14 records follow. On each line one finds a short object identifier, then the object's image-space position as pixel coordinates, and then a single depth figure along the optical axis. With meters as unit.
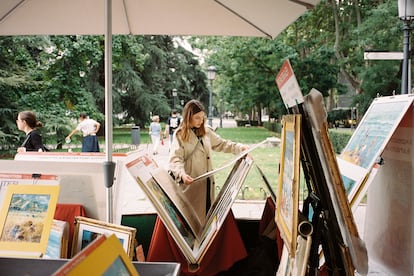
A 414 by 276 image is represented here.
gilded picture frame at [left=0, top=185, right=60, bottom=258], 1.40
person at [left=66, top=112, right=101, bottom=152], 7.54
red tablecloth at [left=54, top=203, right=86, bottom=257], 1.71
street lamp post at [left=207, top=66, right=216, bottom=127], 13.97
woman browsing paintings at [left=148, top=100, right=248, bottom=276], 2.43
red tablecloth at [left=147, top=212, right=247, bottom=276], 1.79
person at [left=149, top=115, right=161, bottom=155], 11.23
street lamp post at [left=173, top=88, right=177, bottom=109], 22.17
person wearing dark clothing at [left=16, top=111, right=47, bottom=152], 3.76
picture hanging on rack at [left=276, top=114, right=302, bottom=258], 1.15
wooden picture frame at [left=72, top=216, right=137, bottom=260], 1.52
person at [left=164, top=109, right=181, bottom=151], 10.24
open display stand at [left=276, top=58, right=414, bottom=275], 1.17
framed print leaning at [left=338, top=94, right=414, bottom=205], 1.73
